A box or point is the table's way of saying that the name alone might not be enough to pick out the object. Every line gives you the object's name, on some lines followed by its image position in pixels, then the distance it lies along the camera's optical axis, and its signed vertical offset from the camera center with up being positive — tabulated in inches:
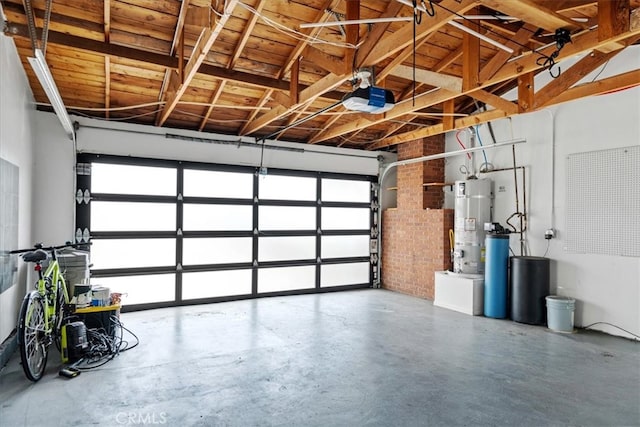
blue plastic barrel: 217.5 -32.2
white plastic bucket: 192.5 -47.5
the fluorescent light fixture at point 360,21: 112.9 +60.2
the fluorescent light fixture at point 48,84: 115.4 +45.7
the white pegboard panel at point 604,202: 181.5 +9.1
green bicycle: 123.0 -35.2
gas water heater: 236.1 -2.5
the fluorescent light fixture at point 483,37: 120.6 +59.3
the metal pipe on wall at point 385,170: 252.1 +39.8
